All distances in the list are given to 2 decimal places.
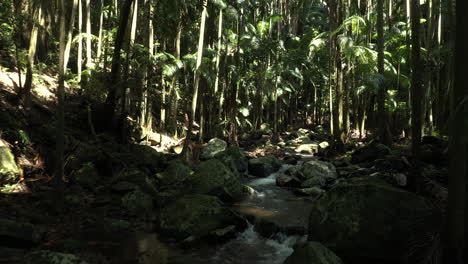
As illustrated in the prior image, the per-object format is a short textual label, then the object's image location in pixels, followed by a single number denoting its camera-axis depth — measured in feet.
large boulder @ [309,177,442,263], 17.57
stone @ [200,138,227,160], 49.96
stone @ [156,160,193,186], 34.03
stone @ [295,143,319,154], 61.52
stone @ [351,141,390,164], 40.06
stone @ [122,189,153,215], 25.77
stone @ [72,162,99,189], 27.33
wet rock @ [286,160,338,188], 36.81
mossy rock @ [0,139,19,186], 23.04
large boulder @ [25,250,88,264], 14.24
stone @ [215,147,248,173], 45.65
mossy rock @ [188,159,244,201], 30.58
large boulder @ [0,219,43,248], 16.89
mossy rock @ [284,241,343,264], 15.29
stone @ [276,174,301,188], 38.13
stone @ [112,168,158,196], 29.26
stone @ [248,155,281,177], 44.45
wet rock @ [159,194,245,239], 22.31
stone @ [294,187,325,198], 34.01
